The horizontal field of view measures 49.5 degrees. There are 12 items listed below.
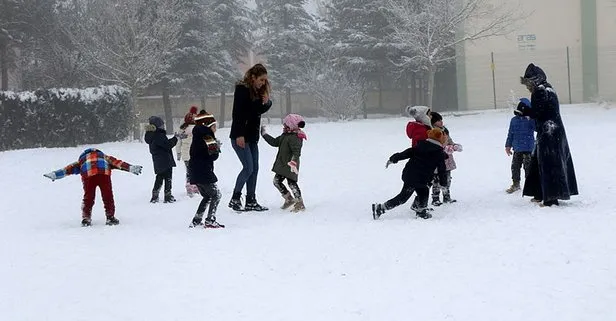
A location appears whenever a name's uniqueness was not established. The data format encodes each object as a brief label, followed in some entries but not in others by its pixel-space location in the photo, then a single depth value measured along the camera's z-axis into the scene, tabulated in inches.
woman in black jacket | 354.0
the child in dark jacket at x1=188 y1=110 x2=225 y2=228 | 321.4
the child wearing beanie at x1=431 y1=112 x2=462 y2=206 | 363.3
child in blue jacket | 385.4
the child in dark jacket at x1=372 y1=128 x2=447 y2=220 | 322.7
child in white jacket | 444.8
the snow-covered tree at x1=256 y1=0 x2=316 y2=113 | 1647.4
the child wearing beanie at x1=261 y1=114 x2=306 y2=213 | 367.2
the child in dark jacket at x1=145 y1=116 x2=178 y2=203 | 423.2
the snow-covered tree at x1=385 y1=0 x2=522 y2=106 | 1113.4
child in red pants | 346.0
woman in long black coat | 320.8
